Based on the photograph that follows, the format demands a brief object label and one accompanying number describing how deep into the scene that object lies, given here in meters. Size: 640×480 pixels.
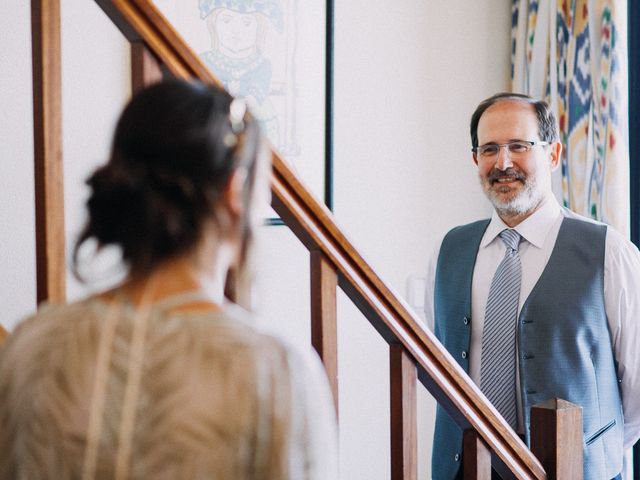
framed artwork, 2.65
